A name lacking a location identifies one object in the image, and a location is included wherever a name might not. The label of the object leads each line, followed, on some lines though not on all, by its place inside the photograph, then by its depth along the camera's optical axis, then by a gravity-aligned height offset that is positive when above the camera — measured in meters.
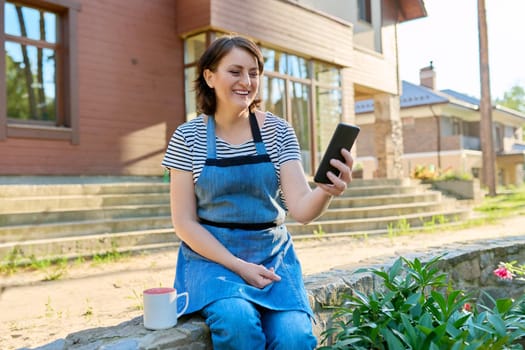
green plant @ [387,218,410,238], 7.78 -0.66
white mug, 1.82 -0.42
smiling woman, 1.87 -0.03
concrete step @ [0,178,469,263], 5.23 -0.35
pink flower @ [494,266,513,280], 3.08 -0.54
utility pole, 15.41 +2.33
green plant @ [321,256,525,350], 1.87 -0.55
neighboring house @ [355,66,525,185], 23.55 +2.72
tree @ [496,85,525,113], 54.62 +9.10
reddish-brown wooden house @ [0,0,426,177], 7.60 +2.07
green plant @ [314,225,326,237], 7.25 -0.64
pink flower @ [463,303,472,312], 2.63 -0.64
